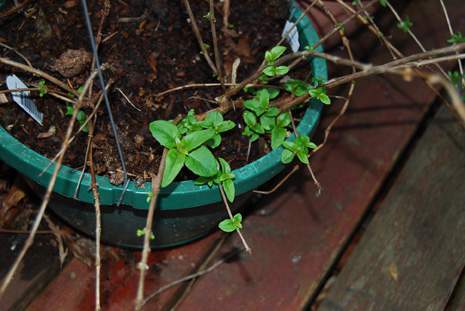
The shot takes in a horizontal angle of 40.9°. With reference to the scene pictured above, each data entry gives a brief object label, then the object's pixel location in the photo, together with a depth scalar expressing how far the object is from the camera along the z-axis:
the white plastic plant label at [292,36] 1.06
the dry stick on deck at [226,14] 1.07
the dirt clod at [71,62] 0.99
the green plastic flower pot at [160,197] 0.88
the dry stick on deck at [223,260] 1.13
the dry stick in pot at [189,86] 0.98
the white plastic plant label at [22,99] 0.93
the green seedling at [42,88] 0.92
